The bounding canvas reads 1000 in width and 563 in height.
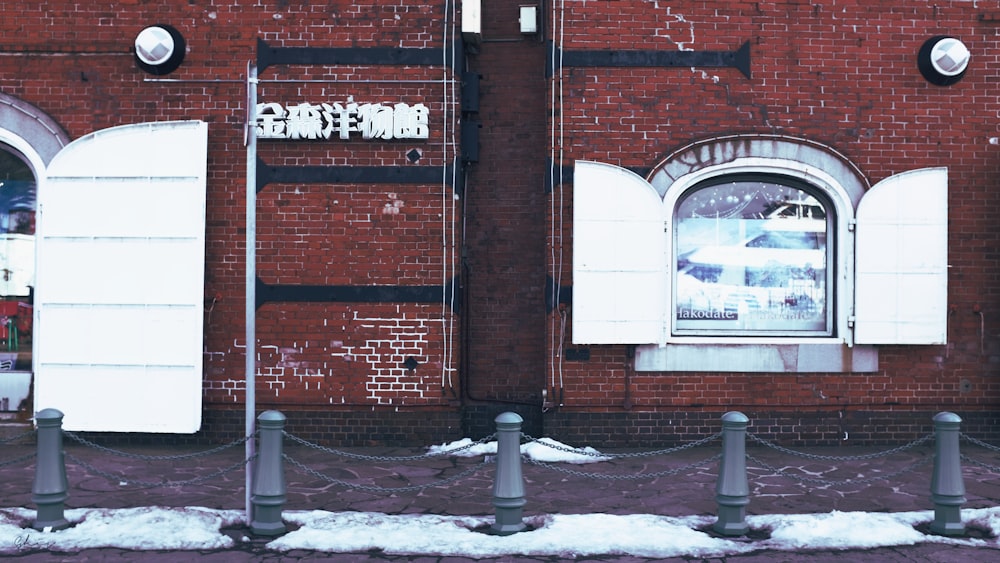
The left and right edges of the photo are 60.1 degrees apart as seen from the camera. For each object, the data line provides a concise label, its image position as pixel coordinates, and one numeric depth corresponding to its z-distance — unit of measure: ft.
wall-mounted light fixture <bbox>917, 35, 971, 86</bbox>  30.45
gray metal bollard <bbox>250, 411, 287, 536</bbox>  20.68
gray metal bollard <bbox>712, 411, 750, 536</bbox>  21.02
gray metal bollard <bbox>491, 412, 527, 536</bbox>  20.93
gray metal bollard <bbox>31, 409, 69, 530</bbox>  21.02
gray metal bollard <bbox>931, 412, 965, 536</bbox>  21.24
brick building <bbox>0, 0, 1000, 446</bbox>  30.09
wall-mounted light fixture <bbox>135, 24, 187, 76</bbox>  30.09
